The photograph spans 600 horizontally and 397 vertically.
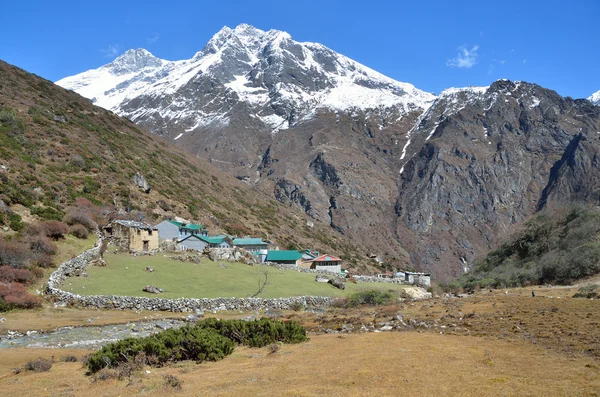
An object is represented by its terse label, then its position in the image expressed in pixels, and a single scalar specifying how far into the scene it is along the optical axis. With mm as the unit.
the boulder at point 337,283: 39281
